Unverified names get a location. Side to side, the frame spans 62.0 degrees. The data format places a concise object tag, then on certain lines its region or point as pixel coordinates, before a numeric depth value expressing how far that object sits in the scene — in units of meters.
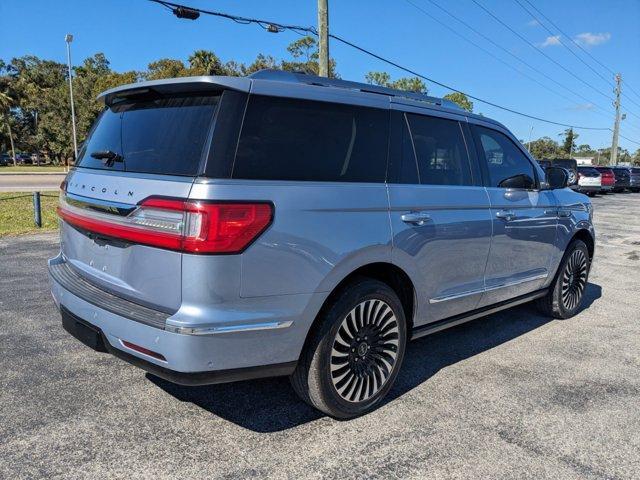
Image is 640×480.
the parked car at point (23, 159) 82.56
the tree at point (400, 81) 57.34
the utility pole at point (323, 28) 14.34
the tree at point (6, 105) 53.44
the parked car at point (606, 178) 29.23
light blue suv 2.54
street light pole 31.66
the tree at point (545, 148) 115.49
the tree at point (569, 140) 106.50
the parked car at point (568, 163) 26.16
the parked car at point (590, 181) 27.60
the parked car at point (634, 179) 34.12
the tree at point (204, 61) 48.12
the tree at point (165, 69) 44.03
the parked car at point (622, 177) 32.38
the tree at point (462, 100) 58.62
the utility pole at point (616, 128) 53.29
